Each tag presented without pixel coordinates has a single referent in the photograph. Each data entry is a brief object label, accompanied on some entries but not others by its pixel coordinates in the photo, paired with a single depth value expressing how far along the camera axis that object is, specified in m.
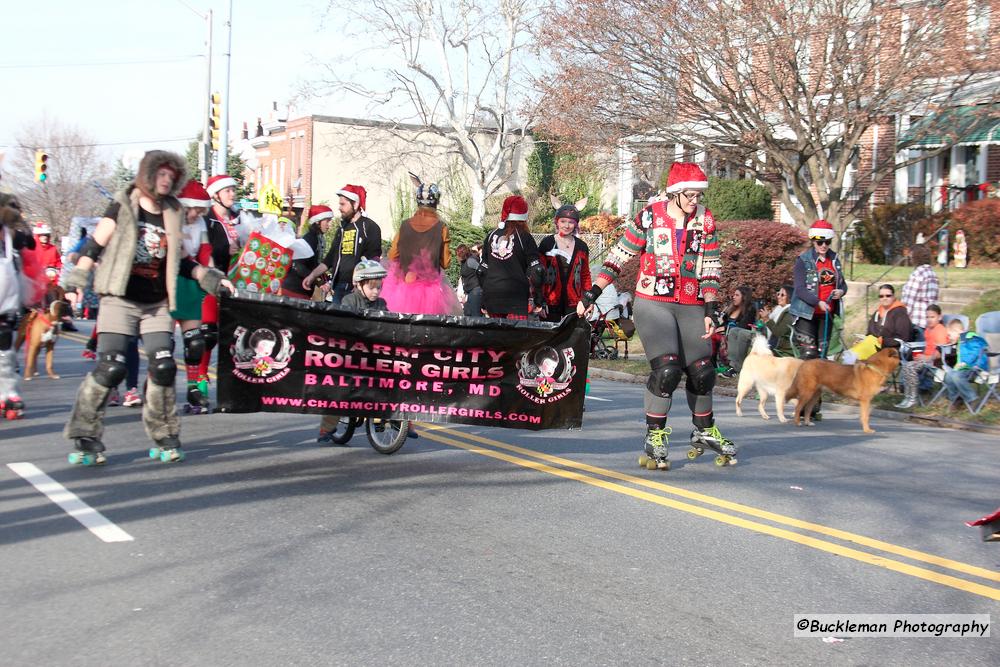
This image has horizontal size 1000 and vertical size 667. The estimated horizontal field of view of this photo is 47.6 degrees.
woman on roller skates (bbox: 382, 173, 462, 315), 9.45
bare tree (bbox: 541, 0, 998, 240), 21.64
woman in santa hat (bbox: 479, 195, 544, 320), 9.78
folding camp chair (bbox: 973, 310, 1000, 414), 13.09
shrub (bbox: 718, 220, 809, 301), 21.92
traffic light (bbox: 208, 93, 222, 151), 35.88
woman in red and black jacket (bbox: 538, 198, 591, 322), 10.20
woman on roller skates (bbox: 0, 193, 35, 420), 9.86
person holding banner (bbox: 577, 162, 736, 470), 8.34
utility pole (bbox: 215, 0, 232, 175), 36.47
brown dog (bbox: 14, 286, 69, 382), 13.80
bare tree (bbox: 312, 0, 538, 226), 42.78
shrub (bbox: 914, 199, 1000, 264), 24.41
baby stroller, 21.56
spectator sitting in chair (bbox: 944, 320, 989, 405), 13.14
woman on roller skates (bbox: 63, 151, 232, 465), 7.88
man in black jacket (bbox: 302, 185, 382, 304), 10.48
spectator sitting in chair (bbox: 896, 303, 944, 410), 14.02
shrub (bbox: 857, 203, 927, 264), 27.53
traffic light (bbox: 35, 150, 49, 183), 35.00
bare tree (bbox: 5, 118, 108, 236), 62.81
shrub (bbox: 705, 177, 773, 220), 33.47
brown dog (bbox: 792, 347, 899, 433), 11.87
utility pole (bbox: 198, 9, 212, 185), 36.38
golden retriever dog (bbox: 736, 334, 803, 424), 12.30
